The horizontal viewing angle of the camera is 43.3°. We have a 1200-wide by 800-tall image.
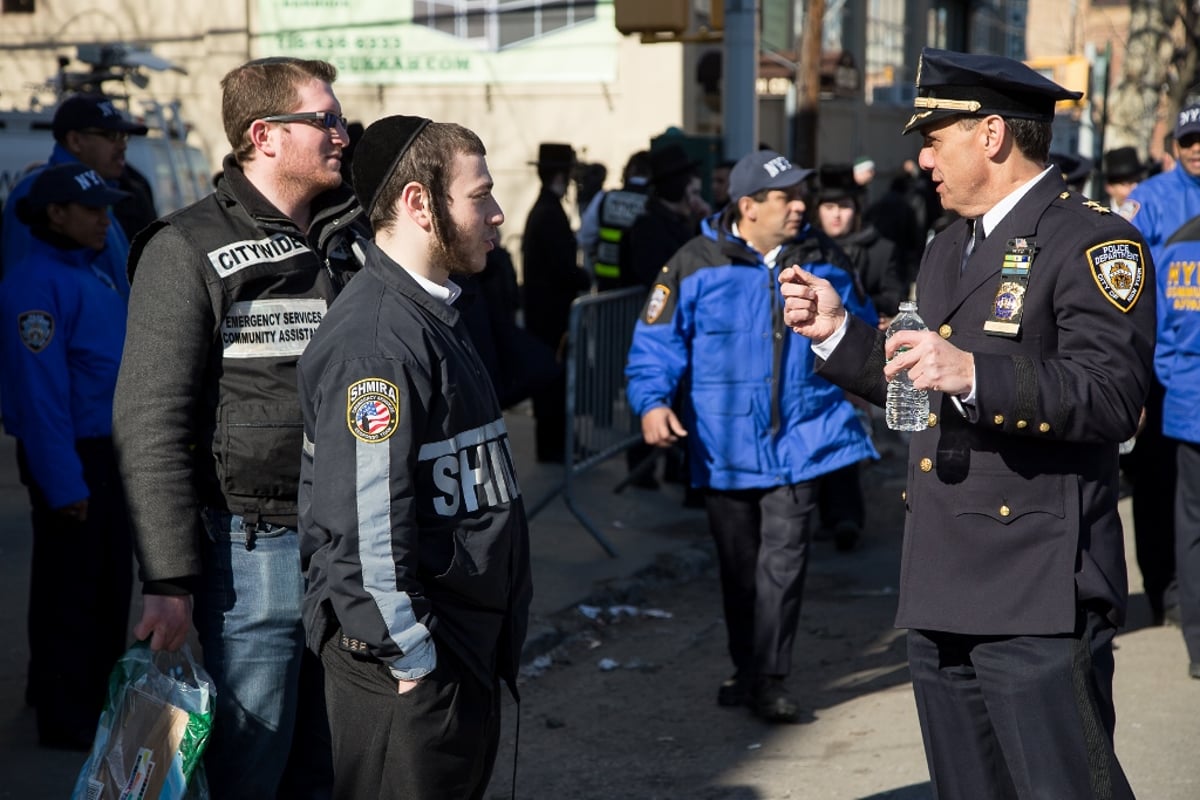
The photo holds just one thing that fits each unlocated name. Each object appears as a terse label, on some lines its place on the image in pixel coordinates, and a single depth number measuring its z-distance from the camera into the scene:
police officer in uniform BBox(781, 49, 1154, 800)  3.09
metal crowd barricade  8.16
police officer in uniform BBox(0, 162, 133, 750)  4.91
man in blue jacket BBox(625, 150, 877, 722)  5.64
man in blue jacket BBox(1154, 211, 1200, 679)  6.18
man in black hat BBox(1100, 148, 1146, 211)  10.00
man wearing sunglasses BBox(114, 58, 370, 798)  3.38
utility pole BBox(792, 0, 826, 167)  14.69
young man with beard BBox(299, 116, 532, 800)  2.88
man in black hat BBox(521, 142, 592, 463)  10.08
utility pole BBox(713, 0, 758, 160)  9.70
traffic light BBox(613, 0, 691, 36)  8.95
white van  13.76
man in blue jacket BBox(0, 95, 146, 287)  6.03
